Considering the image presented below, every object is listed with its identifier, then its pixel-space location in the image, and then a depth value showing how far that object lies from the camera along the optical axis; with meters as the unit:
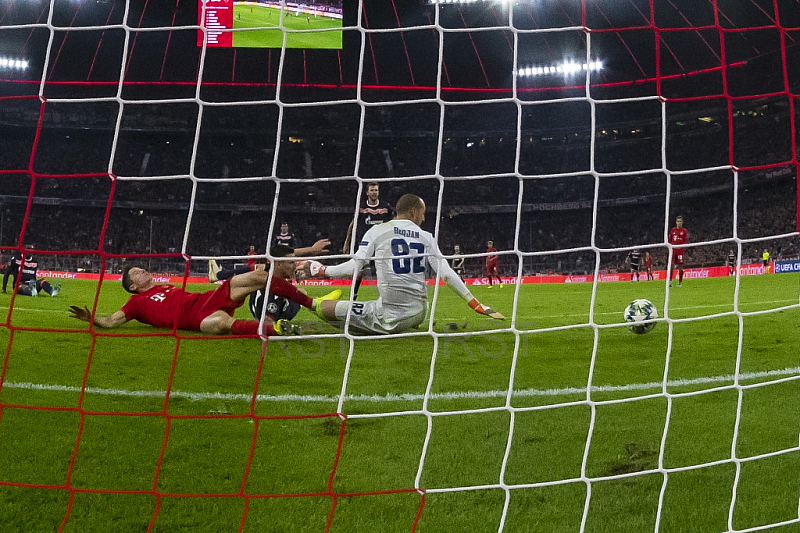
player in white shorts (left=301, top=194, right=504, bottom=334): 5.04
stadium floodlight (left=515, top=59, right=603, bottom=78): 23.44
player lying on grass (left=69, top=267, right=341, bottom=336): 5.23
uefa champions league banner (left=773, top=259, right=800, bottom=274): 15.45
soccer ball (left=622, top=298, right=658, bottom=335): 6.14
